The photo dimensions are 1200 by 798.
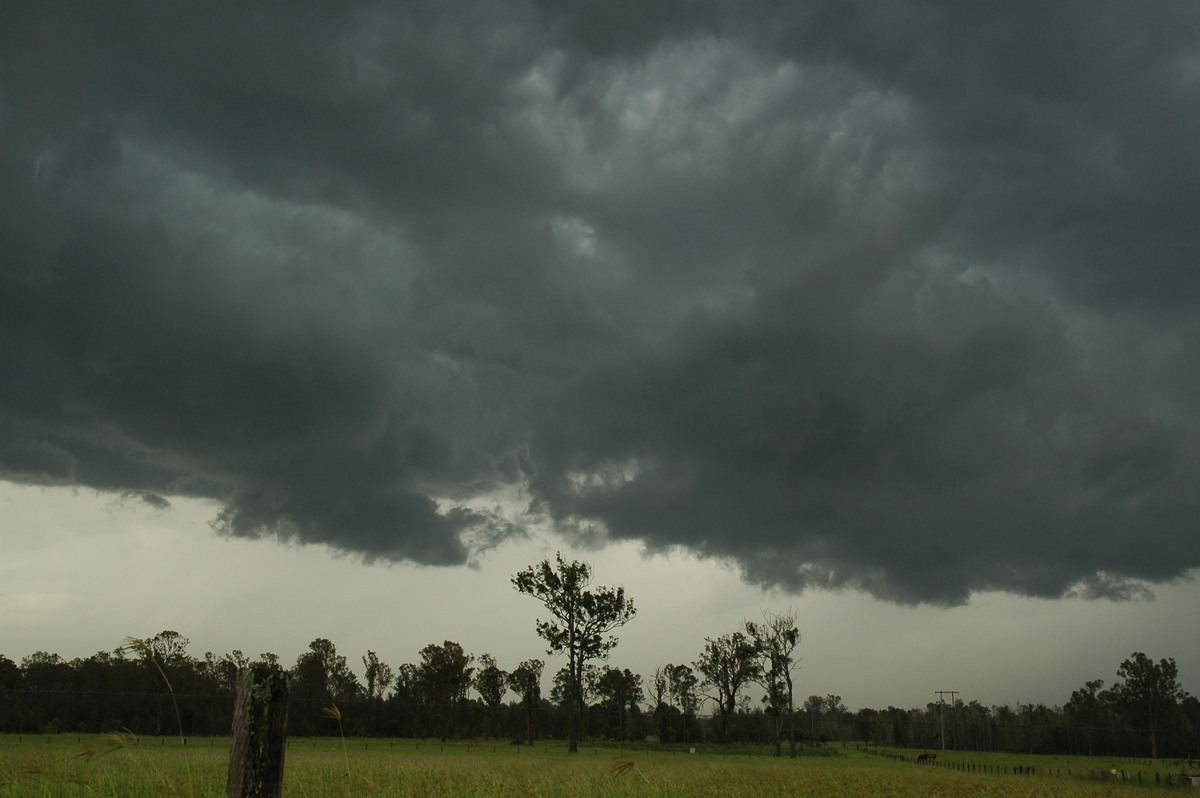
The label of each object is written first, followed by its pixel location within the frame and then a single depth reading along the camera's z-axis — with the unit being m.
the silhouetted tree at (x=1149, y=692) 128.62
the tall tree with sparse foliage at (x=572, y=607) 80.06
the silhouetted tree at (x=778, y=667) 80.62
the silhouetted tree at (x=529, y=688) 90.38
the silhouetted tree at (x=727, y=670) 98.31
